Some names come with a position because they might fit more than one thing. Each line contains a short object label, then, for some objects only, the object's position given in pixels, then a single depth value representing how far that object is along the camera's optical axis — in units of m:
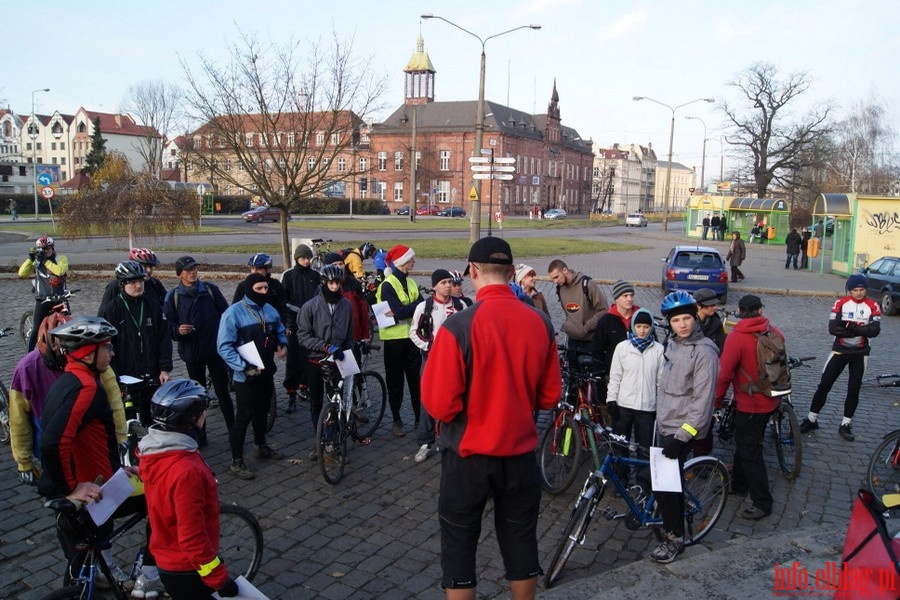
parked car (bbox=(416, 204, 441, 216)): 83.98
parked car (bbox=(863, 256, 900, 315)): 17.70
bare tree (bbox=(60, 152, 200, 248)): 21.11
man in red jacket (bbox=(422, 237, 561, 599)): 3.21
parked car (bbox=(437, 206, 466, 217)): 79.69
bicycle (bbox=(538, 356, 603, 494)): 6.05
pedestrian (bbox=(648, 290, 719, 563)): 4.84
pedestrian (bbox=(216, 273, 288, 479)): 6.40
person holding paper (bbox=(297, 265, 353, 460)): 6.80
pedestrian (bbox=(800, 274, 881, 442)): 7.73
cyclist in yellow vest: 7.53
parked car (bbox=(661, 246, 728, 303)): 18.91
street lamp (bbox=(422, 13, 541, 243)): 21.47
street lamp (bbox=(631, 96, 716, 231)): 50.08
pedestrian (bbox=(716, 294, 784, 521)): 5.72
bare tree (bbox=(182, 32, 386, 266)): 20.09
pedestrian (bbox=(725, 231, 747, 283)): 24.41
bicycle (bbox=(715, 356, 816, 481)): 6.48
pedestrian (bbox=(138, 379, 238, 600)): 3.21
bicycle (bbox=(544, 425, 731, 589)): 4.68
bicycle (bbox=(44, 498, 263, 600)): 3.62
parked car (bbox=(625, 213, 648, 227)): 71.62
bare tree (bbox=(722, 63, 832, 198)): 61.91
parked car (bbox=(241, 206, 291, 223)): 54.53
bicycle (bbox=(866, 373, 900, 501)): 6.20
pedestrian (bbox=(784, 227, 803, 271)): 29.97
